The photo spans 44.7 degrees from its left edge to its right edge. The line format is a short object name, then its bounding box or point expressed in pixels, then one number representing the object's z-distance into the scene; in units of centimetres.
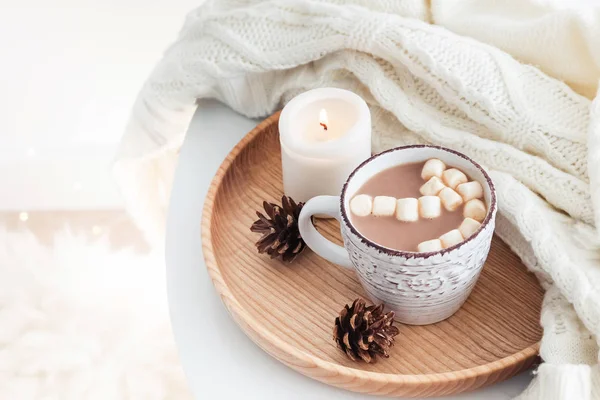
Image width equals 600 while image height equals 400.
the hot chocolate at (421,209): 56
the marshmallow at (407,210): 57
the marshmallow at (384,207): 58
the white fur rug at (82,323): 123
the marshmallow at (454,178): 59
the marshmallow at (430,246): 54
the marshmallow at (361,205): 58
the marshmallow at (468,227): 55
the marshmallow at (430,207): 57
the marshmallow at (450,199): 58
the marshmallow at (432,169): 60
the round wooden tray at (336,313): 57
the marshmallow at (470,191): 58
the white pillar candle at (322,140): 66
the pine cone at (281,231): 67
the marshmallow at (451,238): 55
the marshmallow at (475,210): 57
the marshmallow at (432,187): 59
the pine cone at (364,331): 57
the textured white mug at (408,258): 54
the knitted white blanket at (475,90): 57
